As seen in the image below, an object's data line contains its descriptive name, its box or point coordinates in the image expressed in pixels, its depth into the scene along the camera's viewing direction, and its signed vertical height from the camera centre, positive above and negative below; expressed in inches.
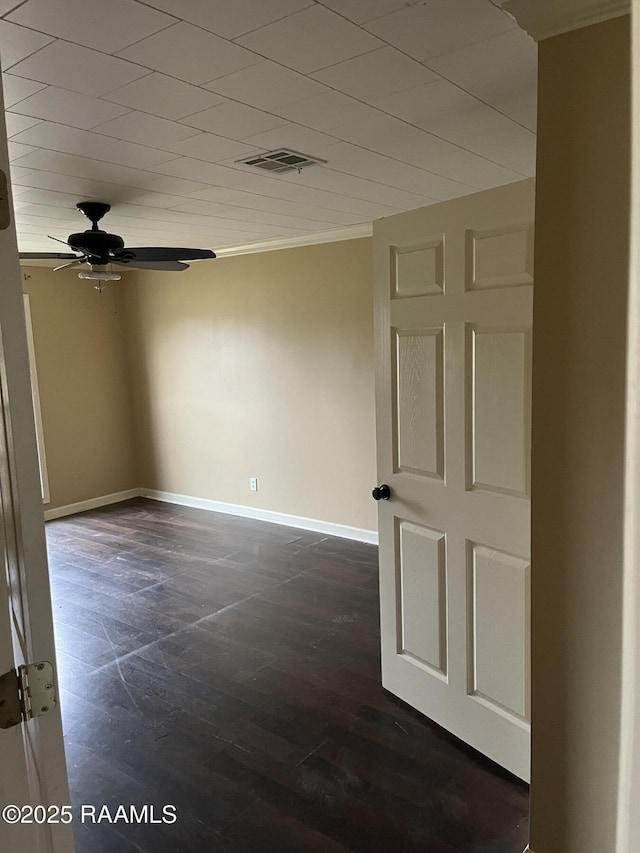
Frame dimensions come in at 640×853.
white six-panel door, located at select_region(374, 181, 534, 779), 87.1 -17.0
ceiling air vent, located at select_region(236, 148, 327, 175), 109.5 +34.0
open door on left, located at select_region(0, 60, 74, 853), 37.7 -15.9
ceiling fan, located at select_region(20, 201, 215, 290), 128.7 +21.6
